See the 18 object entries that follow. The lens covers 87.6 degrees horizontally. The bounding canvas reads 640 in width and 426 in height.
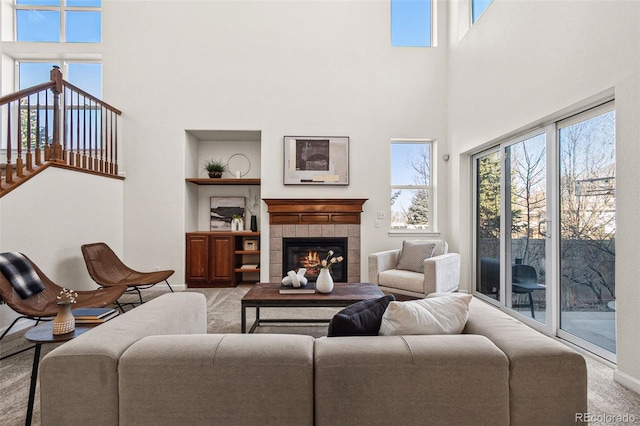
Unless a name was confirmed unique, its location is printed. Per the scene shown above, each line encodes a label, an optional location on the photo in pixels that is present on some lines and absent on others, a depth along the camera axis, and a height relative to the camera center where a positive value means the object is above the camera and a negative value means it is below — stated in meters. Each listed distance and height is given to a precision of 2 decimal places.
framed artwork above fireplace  5.18 +0.83
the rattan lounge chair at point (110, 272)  3.84 -0.73
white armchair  3.88 -0.73
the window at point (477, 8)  4.33 +2.79
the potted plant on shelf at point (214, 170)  5.35 +0.69
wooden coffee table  2.77 -0.72
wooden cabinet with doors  5.14 -0.72
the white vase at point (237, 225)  5.46 -0.20
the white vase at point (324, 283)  2.94 -0.62
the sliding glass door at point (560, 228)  2.57 -0.13
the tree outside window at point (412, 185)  5.39 +0.46
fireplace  5.06 -0.12
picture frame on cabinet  5.67 +0.05
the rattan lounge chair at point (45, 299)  2.60 -0.78
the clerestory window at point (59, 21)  5.35 +3.09
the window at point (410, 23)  5.37 +3.07
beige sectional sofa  1.20 -0.63
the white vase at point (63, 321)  1.75 -0.58
